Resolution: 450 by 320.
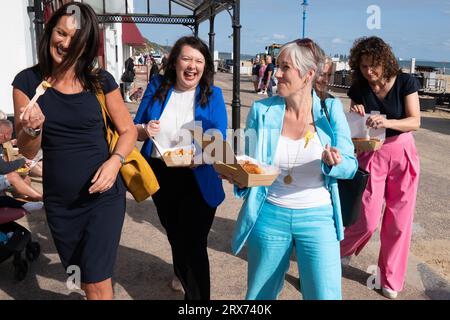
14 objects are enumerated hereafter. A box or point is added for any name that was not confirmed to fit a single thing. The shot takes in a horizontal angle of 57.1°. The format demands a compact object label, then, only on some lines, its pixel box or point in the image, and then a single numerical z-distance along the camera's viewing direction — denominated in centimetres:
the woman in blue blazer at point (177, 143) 296
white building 759
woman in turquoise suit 229
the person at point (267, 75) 2064
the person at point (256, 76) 2488
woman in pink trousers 329
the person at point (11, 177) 429
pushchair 353
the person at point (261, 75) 2341
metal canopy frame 667
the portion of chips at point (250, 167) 217
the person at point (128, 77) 1768
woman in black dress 215
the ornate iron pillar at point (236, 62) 671
